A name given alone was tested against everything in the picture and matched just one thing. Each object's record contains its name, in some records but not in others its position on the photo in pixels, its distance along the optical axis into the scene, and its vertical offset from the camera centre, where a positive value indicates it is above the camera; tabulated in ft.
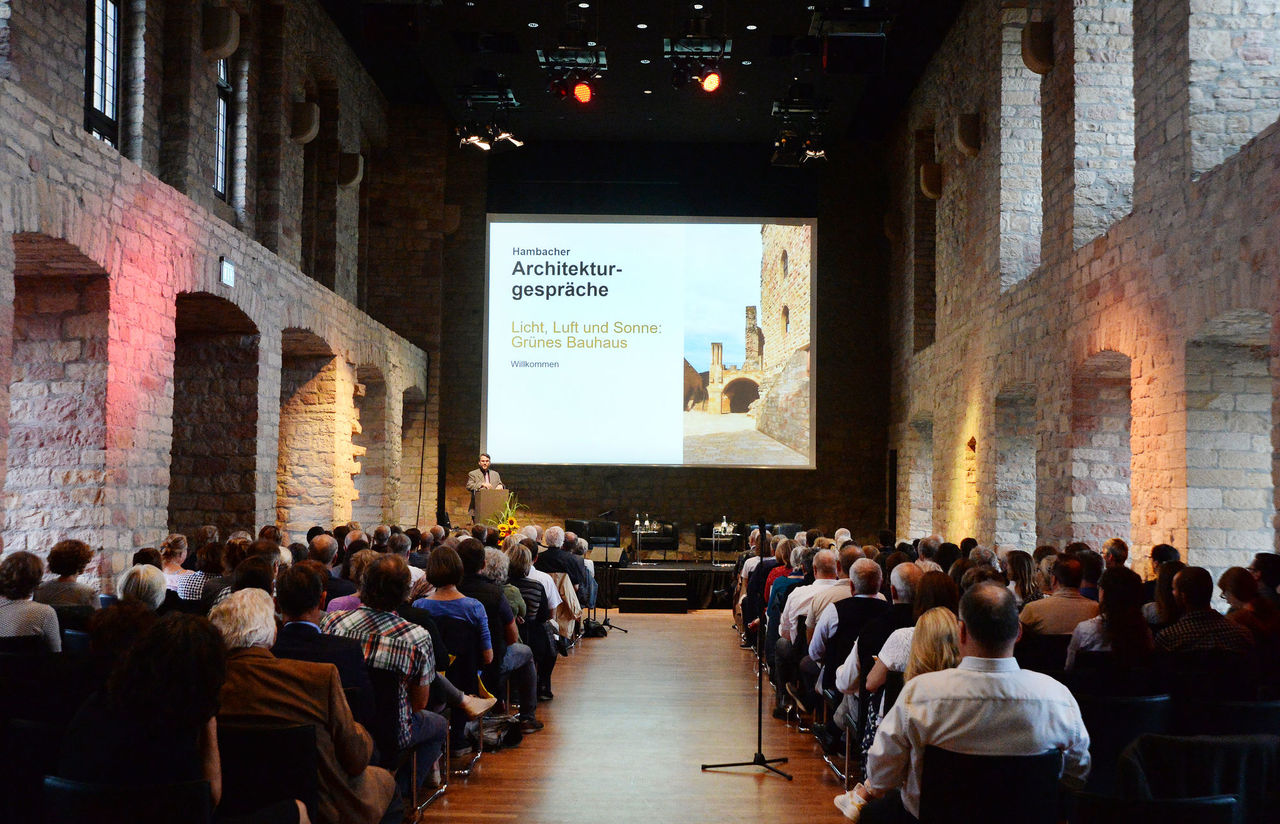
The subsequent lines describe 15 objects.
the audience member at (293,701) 9.34 -2.21
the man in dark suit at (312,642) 10.71 -1.97
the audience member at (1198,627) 13.15 -2.08
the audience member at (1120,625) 13.00 -2.06
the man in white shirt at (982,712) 8.68 -2.07
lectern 44.52 -2.32
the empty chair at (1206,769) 8.34 -2.39
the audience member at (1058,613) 15.48 -2.26
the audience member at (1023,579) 17.80 -2.05
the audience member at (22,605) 13.58 -2.08
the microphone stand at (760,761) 17.20 -4.98
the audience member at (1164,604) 14.23 -1.95
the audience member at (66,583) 15.96 -2.11
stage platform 43.14 -5.36
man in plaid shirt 12.33 -2.17
